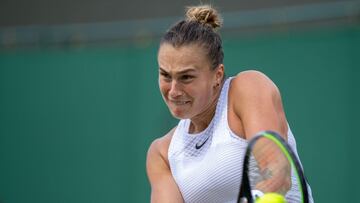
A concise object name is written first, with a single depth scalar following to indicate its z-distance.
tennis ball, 4.23
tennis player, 5.50
